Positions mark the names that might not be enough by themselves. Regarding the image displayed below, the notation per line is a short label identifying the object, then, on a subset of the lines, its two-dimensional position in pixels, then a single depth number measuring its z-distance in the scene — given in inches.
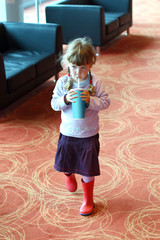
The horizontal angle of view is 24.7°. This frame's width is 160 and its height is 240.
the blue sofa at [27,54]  165.0
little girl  85.4
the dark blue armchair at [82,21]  243.9
